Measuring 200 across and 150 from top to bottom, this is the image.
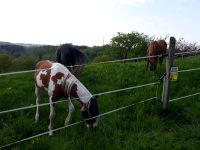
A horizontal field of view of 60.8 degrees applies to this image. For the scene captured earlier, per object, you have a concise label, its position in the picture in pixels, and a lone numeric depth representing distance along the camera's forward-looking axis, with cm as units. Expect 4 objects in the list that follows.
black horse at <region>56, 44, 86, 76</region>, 492
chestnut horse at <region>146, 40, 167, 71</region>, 587
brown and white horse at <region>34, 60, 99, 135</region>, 322
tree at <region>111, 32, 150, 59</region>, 2775
